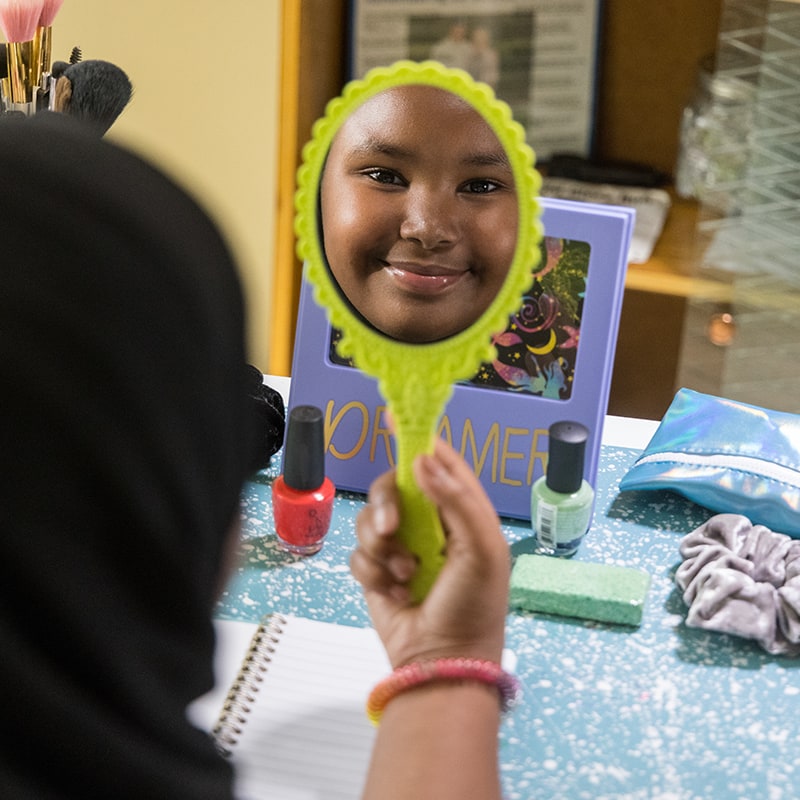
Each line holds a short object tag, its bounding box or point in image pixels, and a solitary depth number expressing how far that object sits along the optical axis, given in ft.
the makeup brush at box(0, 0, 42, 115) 3.17
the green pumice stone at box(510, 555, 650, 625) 3.01
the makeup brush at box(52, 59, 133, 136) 3.32
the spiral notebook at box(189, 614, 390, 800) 2.56
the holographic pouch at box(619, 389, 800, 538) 3.27
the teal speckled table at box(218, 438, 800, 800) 2.59
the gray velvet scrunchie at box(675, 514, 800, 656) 2.93
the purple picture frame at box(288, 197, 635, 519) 3.22
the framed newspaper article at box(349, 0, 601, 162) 5.74
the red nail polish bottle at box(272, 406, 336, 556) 3.11
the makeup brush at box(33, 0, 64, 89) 3.28
